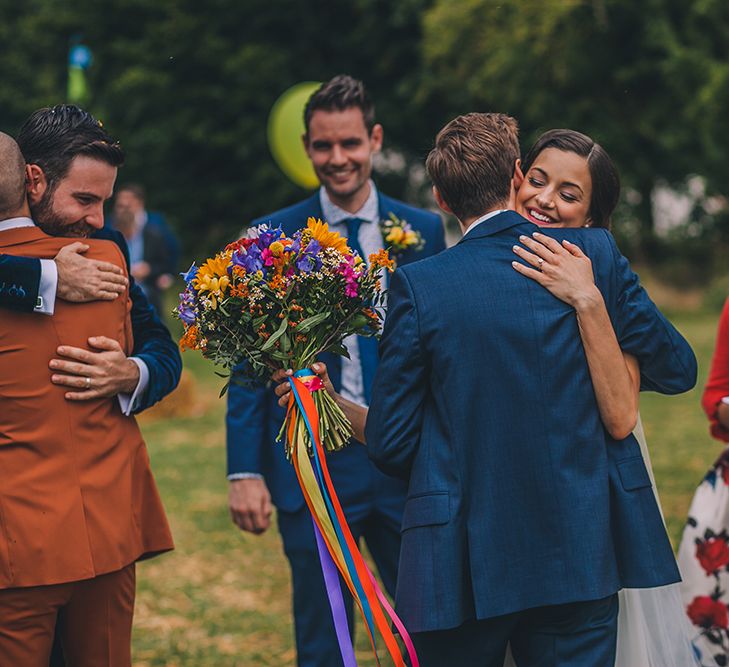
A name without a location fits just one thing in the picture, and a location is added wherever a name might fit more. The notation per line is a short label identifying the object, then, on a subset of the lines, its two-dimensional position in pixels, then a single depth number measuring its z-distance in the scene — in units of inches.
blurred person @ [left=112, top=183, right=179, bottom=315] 540.7
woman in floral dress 161.9
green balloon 376.2
